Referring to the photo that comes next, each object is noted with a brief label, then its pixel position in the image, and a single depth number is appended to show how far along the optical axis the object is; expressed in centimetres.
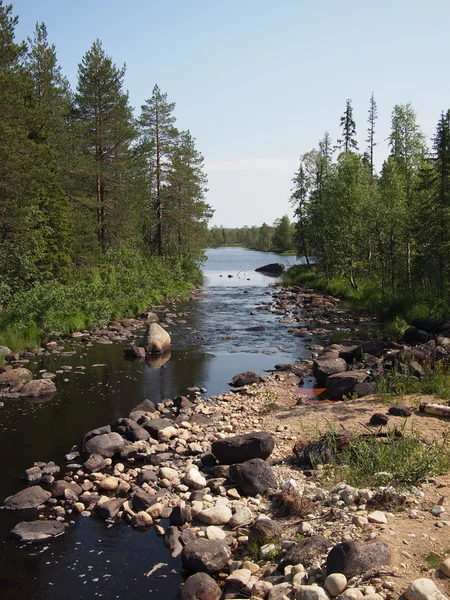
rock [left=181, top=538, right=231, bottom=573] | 714
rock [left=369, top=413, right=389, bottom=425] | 1098
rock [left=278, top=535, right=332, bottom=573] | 671
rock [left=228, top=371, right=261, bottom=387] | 1722
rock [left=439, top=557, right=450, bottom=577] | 587
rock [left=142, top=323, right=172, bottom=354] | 2195
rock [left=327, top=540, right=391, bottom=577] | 615
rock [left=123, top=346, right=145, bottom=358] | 2112
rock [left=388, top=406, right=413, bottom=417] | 1150
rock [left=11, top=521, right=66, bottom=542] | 820
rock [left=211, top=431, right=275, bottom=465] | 1015
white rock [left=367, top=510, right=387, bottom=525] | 720
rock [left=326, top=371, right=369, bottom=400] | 1493
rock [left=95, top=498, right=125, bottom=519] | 891
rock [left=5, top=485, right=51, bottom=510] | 921
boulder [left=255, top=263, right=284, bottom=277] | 7568
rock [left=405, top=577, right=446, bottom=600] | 541
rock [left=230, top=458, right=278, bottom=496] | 909
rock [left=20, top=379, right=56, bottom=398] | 1580
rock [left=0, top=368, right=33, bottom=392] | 1650
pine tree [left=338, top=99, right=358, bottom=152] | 5631
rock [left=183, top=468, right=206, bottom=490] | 955
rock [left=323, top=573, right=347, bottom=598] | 597
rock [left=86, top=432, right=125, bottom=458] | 1125
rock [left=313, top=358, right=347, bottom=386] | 1709
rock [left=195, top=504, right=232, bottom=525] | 834
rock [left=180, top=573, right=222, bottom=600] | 658
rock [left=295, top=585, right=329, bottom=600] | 588
